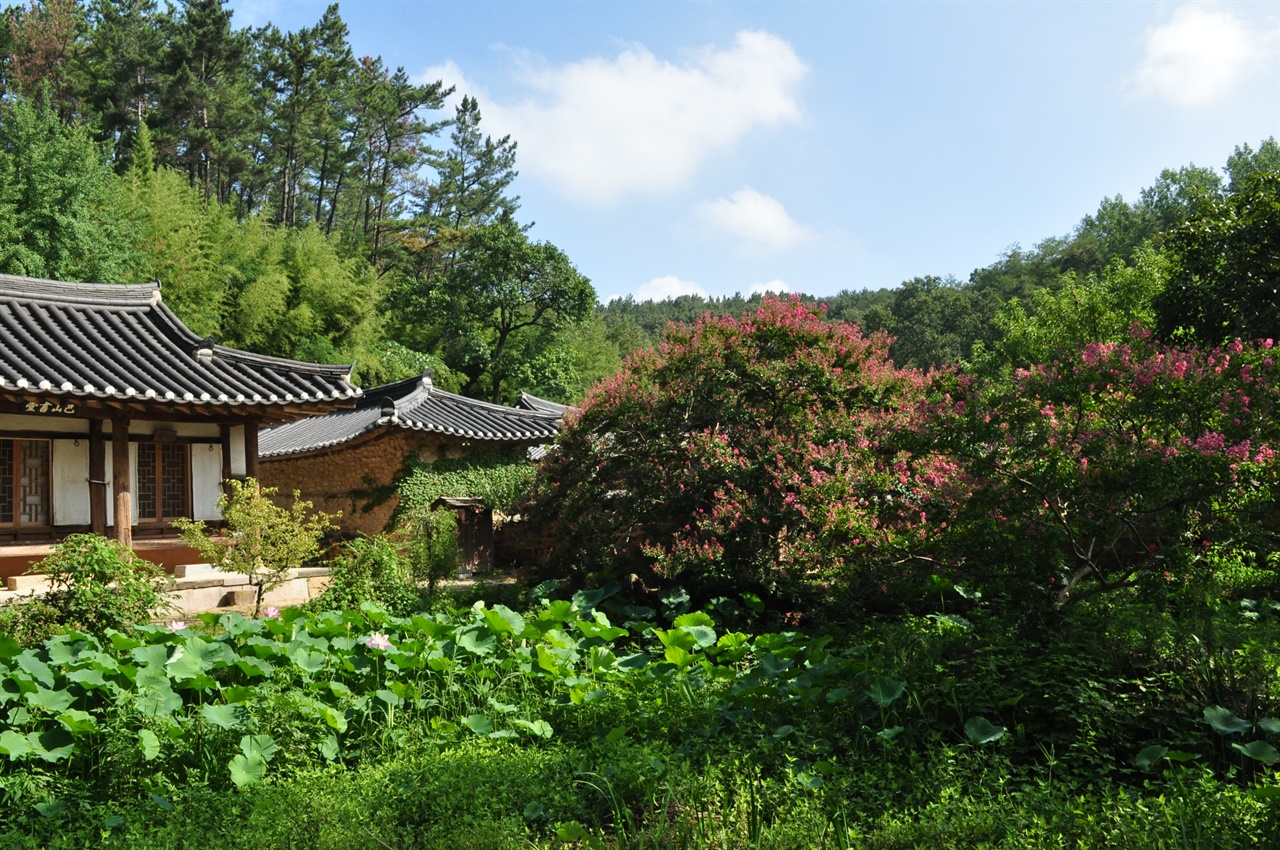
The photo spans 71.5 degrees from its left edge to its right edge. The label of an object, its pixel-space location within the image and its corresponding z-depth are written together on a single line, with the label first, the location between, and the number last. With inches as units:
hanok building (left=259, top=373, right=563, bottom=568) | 616.4
